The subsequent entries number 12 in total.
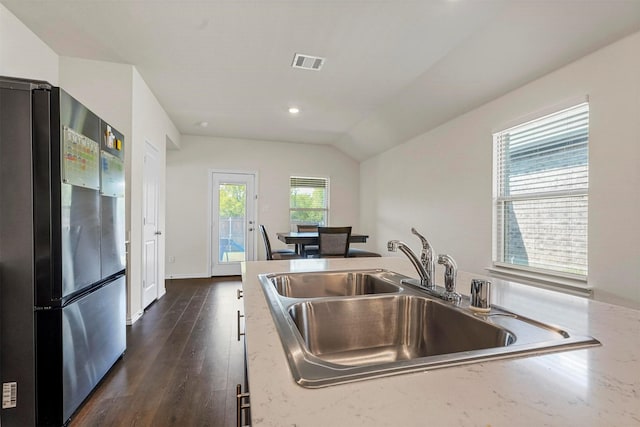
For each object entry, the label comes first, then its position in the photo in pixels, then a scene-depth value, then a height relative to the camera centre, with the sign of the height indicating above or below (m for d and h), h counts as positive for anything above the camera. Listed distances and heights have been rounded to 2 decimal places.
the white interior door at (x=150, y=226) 3.39 -0.21
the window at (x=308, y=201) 5.90 +0.18
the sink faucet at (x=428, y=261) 1.16 -0.20
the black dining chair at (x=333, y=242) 3.58 -0.39
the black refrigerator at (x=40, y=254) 1.40 -0.22
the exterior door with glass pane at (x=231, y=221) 5.47 -0.22
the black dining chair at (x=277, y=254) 4.00 -0.64
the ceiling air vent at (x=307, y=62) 2.81 +1.45
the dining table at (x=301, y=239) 3.85 -0.38
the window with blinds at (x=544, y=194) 2.29 +0.14
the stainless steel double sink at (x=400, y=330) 0.65 -0.34
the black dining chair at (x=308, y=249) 4.19 -0.57
